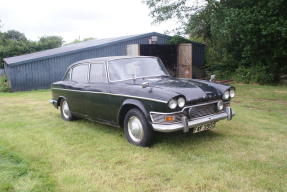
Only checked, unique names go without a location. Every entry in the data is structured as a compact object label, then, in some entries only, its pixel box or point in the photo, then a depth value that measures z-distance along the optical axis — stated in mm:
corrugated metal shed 14594
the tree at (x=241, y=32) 12039
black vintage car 4188
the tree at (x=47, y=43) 30828
